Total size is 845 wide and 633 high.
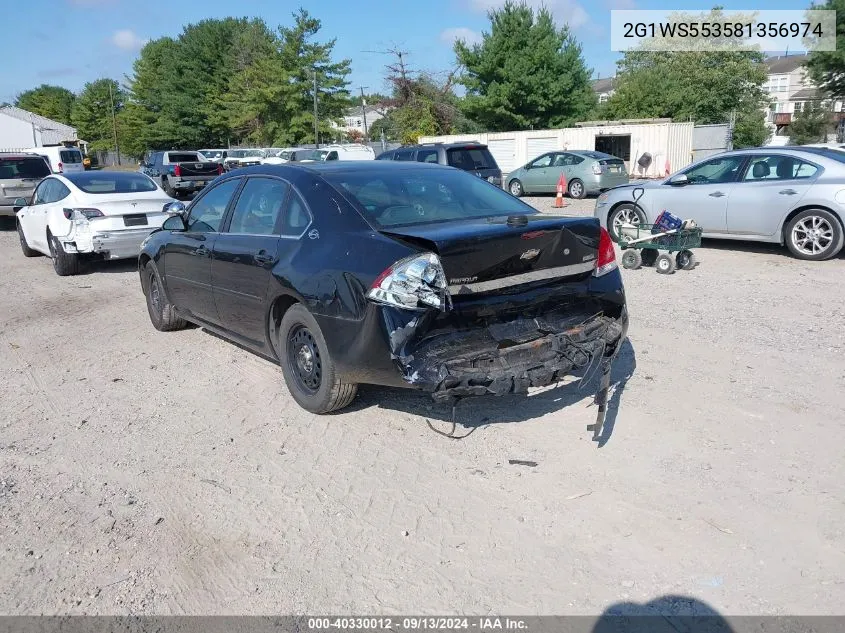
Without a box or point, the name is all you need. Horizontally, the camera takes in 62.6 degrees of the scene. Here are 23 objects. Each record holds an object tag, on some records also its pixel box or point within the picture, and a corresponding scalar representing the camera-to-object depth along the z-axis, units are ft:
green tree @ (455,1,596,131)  134.92
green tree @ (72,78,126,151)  267.80
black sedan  12.66
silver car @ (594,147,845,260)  29.81
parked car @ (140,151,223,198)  80.53
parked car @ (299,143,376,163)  92.79
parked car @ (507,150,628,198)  68.49
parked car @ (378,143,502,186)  55.42
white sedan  33.58
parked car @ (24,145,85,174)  91.97
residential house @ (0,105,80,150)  225.35
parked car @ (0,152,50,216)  54.29
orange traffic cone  63.10
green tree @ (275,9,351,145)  173.06
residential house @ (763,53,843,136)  275.18
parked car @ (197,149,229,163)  134.31
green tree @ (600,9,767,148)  158.51
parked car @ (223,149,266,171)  115.75
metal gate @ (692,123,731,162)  104.37
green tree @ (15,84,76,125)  330.54
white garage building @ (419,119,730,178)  103.04
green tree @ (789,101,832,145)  153.99
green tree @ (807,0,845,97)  105.29
